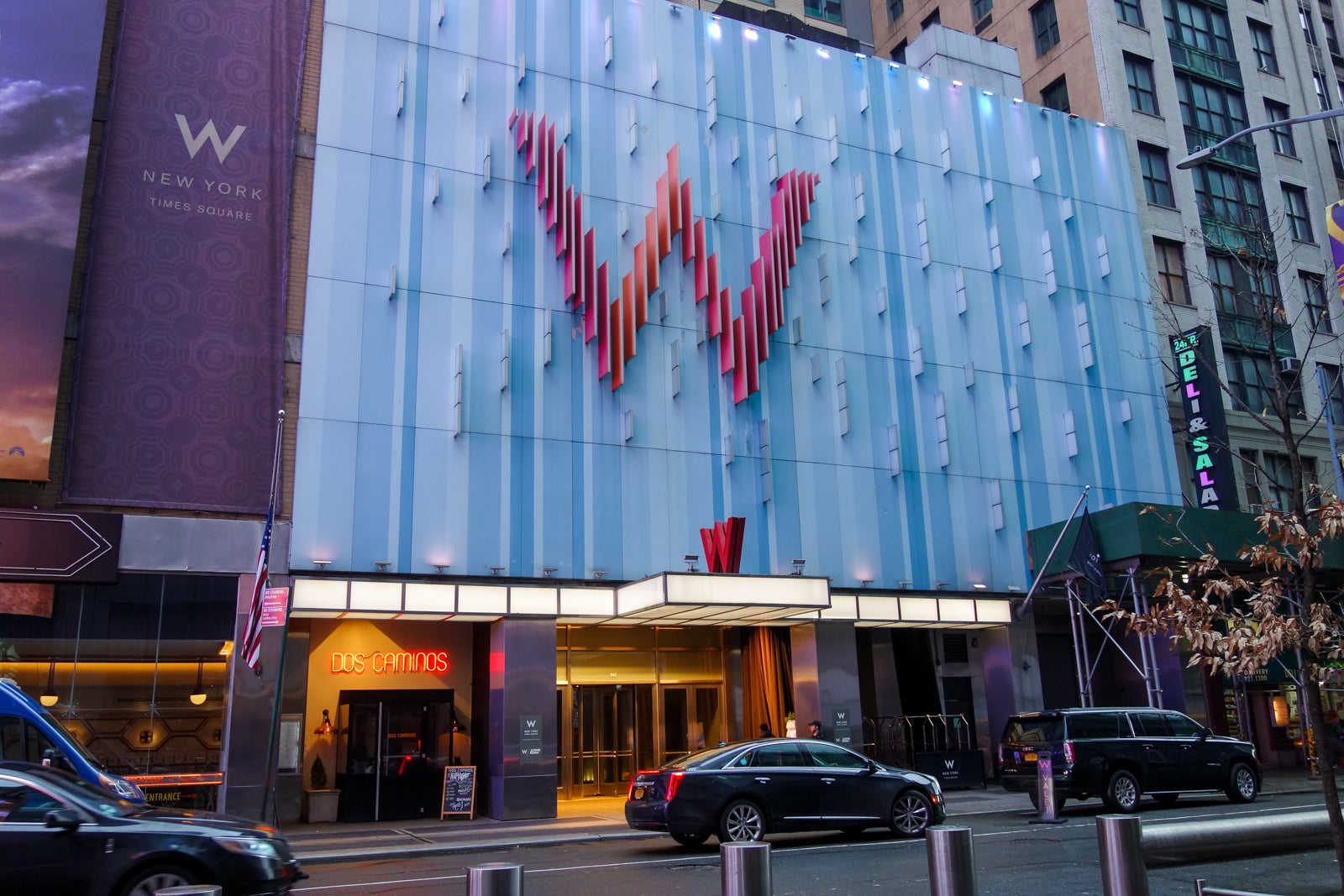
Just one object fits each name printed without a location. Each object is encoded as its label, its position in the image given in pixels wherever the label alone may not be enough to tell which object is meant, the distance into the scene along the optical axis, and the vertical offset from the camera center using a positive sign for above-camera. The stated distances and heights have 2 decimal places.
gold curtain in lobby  27.34 +1.31
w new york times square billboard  21.36 +9.53
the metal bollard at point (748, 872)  7.06 -0.84
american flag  18.56 +2.05
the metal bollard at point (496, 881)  6.43 -0.77
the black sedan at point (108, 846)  10.23 -0.84
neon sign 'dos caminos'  25.33 +1.88
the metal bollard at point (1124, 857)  7.25 -0.86
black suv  20.33 -0.63
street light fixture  13.67 +7.16
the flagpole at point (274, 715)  18.92 +0.62
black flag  26.98 +3.84
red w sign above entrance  23.81 +3.98
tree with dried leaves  8.92 +0.85
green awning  26.47 +4.37
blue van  15.16 +0.27
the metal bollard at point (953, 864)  7.39 -0.88
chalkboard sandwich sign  23.34 -0.95
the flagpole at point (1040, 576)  27.21 +3.59
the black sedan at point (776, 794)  16.28 -0.90
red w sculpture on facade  26.12 +11.20
